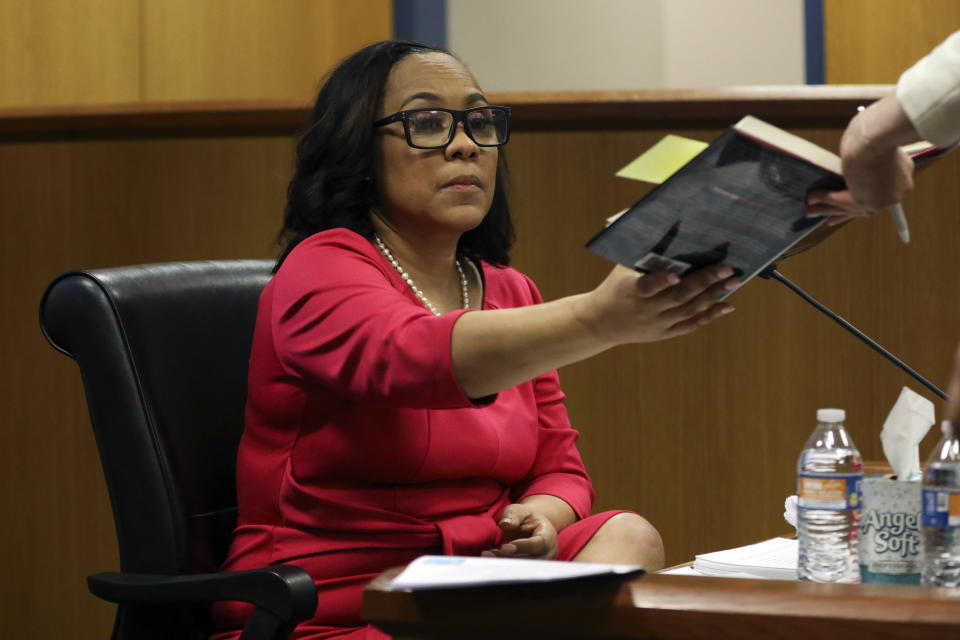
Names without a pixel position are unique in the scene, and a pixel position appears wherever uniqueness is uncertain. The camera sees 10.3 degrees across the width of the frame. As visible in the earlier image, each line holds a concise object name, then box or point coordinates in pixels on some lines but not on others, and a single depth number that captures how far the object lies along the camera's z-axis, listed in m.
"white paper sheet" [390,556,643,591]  5.18
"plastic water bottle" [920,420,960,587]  5.31
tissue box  5.45
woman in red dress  5.53
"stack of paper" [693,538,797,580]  5.63
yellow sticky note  5.43
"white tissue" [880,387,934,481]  5.55
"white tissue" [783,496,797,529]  5.82
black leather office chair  5.72
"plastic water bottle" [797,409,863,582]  5.42
